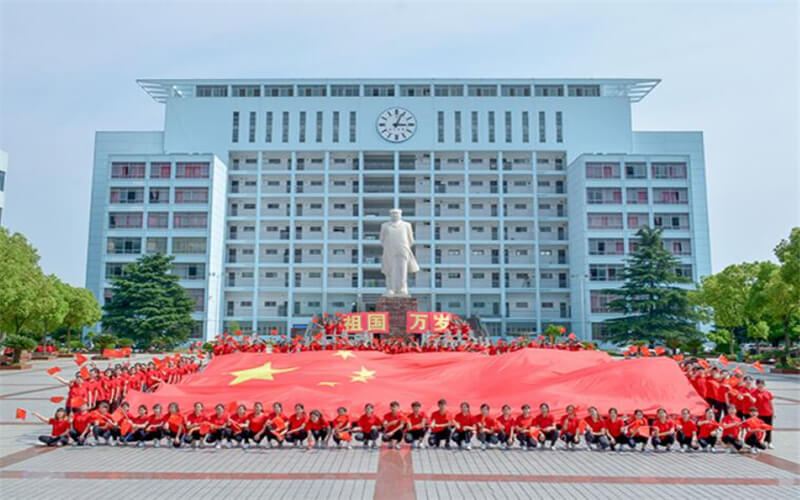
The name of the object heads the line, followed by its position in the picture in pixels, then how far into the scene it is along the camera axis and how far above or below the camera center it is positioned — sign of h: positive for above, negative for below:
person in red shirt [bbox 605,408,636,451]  10.31 -2.18
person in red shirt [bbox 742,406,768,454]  10.15 -2.10
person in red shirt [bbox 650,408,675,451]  10.22 -2.14
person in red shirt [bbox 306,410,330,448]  10.38 -2.11
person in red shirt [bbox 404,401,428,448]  10.42 -2.08
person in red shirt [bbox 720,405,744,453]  10.19 -2.11
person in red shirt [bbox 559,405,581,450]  10.27 -2.10
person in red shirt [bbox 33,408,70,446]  10.38 -2.20
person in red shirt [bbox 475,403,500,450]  10.41 -2.16
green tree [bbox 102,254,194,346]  39.38 -0.04
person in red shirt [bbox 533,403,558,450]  10.35 -2.05
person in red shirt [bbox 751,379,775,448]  10.94 -1.76
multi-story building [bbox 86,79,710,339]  52.28 +10.78
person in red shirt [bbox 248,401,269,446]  10.41 -2.10
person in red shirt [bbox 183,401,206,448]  10.36 -2.10
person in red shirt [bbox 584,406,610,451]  10.28 -2.17
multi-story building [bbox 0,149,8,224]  33.91 +7.76
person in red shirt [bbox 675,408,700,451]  10.27 -2.17
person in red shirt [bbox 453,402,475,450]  10.41 -2.17
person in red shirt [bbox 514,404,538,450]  10.30 -2.11
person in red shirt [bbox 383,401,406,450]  10.37 -2.08
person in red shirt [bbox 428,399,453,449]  10.45 -2.15
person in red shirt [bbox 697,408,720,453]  10.19 -2.12
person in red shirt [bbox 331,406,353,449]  10.19 -2.10
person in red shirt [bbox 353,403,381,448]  10.42 -2.11
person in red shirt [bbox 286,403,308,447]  10.38 -2.11
